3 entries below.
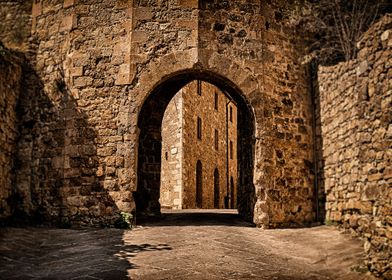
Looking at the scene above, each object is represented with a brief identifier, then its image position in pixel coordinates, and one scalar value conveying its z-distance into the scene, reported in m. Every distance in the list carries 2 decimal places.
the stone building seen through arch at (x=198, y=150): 17.58
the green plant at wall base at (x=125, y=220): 7.57
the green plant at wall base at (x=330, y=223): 7.71
